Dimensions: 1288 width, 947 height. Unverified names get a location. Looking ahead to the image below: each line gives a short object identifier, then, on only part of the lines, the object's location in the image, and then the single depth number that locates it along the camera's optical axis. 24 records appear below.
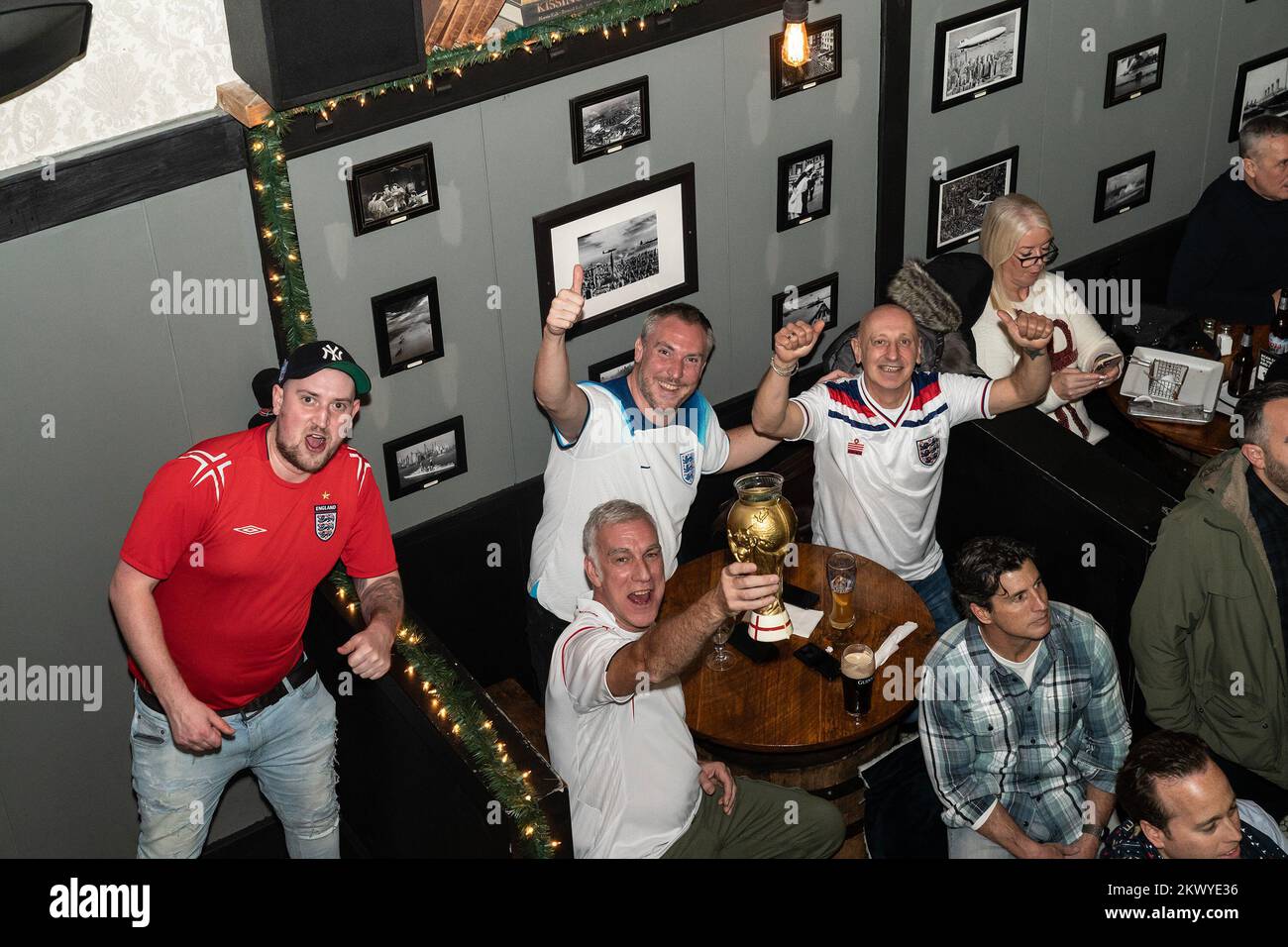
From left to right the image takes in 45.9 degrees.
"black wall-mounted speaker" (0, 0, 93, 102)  2.78
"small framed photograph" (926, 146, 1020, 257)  6.13
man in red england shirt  3.88
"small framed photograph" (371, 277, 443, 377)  4.86
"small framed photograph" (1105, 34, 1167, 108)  6.47
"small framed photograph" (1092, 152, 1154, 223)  6.71
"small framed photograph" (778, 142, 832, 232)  5.59
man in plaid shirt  4.22
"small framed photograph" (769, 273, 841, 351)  5.84
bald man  4.91
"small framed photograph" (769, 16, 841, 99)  5.40
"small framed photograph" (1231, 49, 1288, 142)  6.96
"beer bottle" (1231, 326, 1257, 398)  5.66
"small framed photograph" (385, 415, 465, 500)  5.14
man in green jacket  4.48
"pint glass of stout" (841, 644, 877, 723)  4.48
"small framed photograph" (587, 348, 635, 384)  5.46
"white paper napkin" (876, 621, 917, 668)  4.67
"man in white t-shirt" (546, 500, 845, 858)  3.91
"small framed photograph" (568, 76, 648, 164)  5.01
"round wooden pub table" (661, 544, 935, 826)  4.45
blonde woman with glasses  5.48
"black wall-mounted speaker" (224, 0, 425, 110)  4.20
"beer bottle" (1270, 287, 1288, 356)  5.66
